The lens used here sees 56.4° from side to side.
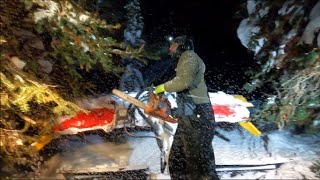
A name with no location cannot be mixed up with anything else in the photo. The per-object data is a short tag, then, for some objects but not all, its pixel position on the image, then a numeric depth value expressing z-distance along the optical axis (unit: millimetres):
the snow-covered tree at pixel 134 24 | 9398
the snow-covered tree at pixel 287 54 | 5566
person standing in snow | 4250
